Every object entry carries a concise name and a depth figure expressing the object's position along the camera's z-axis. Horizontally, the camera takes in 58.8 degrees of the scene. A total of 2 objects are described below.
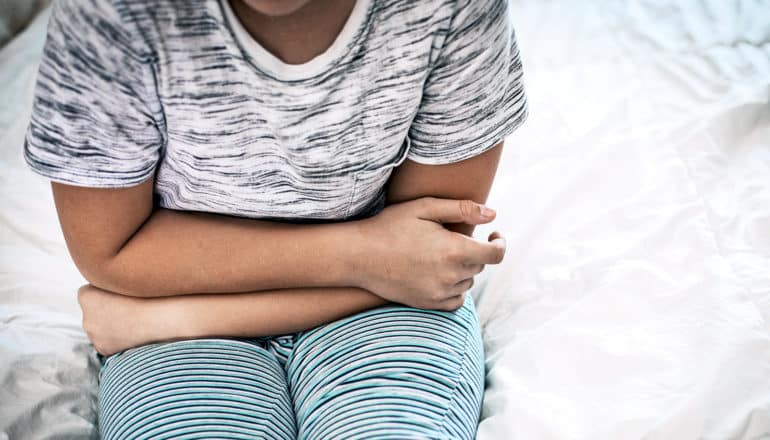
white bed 0.70
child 0.58
